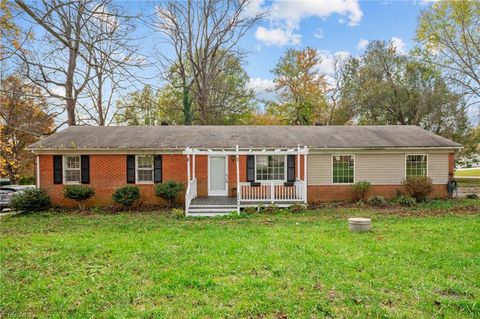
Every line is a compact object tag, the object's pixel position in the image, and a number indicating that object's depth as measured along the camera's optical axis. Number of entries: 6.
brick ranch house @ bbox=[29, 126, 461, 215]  14.15
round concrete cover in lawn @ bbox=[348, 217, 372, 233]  8.98
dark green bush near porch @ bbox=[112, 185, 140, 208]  13.62
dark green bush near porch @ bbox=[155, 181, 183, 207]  13.63
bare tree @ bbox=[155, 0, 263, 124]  25.69
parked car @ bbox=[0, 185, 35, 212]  15.07
